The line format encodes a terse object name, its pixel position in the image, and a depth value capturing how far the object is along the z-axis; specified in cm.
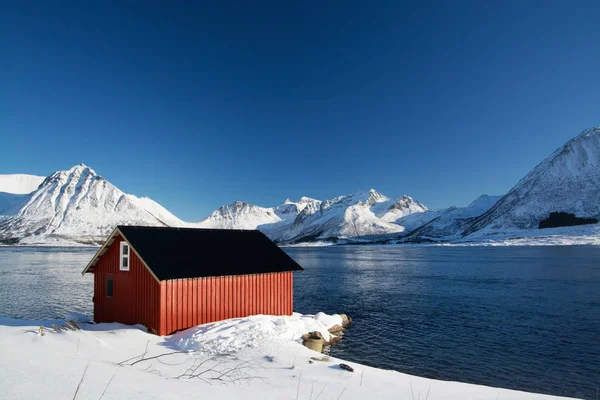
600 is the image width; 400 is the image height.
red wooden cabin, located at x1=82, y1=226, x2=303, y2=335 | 2155
